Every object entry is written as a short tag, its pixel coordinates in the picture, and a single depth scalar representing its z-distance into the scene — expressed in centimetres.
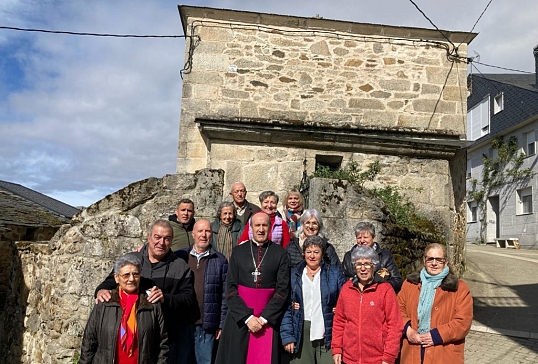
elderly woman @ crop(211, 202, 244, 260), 435
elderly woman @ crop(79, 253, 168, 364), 290
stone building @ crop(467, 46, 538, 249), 2089
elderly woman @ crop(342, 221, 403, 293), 376
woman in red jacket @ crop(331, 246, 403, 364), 321
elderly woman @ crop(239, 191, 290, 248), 438
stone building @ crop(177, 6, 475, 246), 807
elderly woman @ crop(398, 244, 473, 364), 317
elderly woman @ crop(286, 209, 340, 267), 381
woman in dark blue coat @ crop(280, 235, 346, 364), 345
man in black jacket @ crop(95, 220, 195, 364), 329
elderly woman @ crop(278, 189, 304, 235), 469
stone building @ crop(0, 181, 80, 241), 1279
